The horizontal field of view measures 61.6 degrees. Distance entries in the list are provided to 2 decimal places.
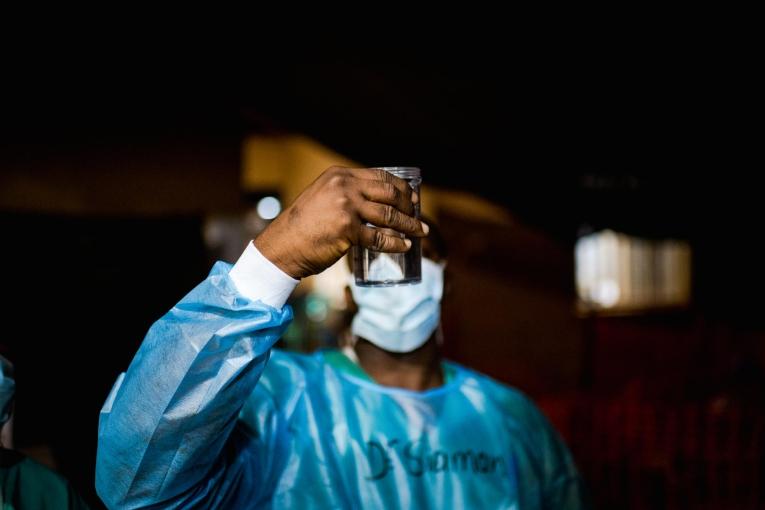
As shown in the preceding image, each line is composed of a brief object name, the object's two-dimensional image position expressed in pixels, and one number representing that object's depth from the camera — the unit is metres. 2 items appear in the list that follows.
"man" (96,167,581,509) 1.01
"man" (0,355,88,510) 1.27
